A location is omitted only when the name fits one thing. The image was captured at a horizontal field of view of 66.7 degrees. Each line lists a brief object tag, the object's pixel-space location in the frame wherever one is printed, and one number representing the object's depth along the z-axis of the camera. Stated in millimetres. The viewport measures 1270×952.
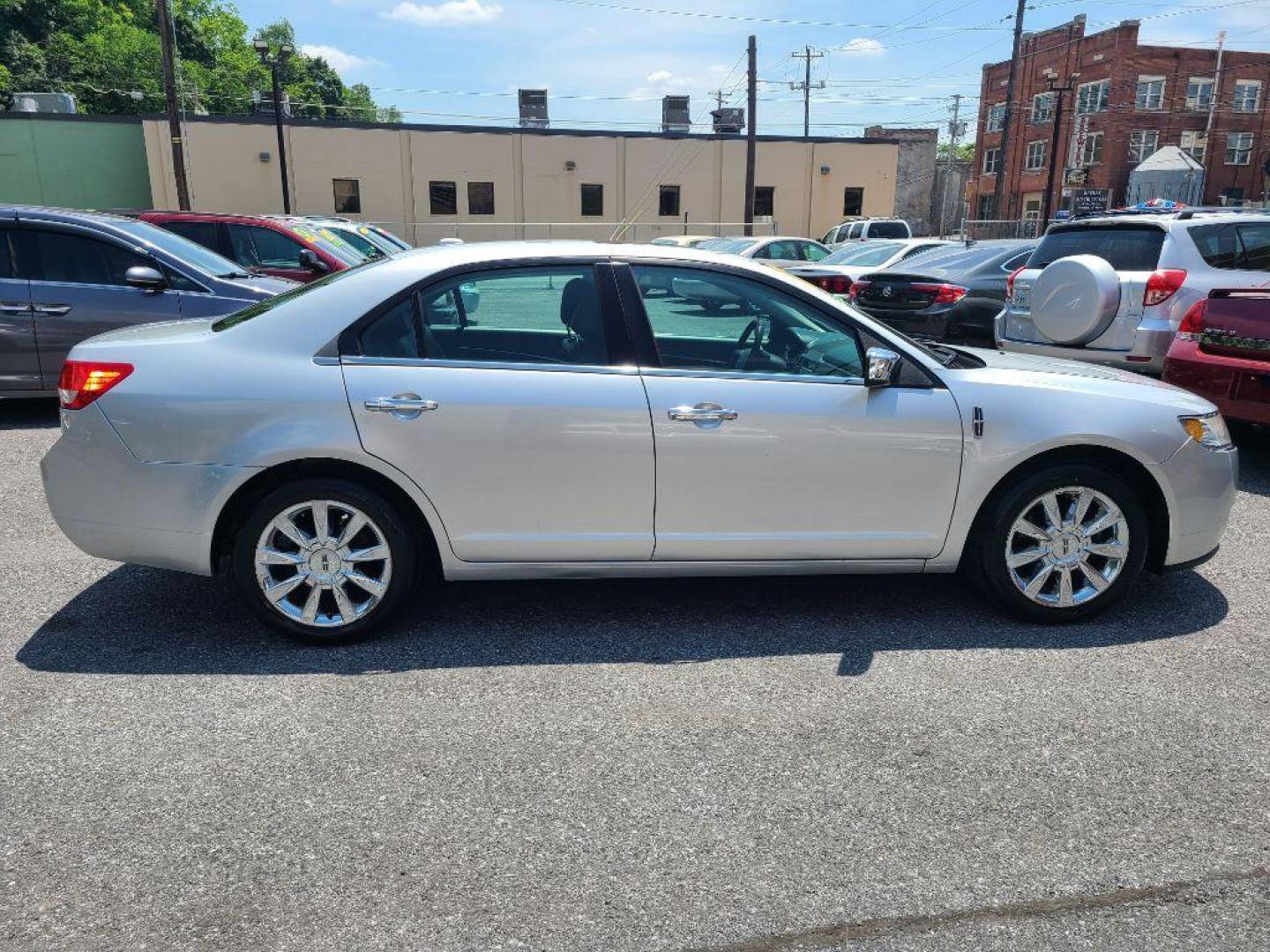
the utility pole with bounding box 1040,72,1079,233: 36894
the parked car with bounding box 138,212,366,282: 11086
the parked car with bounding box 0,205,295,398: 7672
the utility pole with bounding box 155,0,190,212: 25147
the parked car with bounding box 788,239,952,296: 12422
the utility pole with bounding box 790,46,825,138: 62656
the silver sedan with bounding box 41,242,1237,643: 3711
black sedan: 10445
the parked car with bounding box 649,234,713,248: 21925
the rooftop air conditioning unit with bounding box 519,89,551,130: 47906
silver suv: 7418
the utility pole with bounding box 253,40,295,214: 28438
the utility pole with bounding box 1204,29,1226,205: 51281
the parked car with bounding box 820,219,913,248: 29297
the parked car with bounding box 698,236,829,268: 16953
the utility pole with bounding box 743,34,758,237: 34156
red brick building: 50125
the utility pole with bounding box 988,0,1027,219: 35781
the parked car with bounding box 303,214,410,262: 13641
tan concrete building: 38031
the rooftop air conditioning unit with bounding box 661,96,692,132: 47844
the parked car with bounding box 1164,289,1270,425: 6102
